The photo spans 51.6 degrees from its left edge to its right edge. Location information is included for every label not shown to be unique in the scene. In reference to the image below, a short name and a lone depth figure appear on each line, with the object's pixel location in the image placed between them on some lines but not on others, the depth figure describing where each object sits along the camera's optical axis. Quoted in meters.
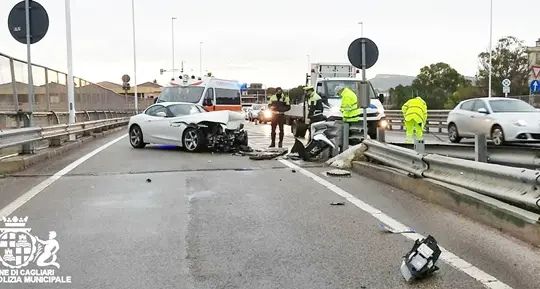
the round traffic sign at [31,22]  12.02
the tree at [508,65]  61.16
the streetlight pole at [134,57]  50.50
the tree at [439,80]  80.30
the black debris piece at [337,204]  7.41
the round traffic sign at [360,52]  11.48
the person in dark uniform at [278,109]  15.72
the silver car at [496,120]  14.96
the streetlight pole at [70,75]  18.17
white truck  17.53
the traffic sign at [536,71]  20.02
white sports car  14.43
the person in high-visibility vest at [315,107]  14.70
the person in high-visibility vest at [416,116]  12.73
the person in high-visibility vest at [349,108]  12.90
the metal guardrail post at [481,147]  7.98
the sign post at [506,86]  27.47
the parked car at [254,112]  47.29
